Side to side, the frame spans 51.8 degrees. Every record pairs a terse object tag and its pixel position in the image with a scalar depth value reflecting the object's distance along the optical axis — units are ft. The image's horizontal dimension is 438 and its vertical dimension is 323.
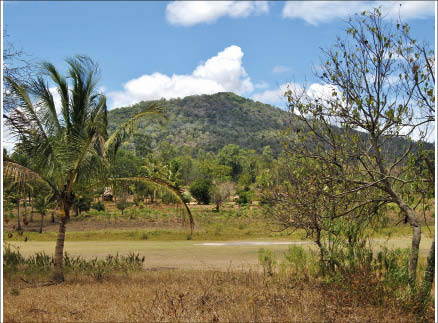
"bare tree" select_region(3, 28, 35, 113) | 40.15
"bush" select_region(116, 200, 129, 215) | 140.36
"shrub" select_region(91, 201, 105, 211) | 144.56
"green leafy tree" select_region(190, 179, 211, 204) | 165.27
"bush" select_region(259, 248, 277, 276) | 40.81
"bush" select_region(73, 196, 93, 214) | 129.96
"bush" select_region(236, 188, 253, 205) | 174.50
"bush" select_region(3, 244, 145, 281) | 46.37
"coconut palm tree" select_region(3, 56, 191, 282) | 38.86
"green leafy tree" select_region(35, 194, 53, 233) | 99.10
